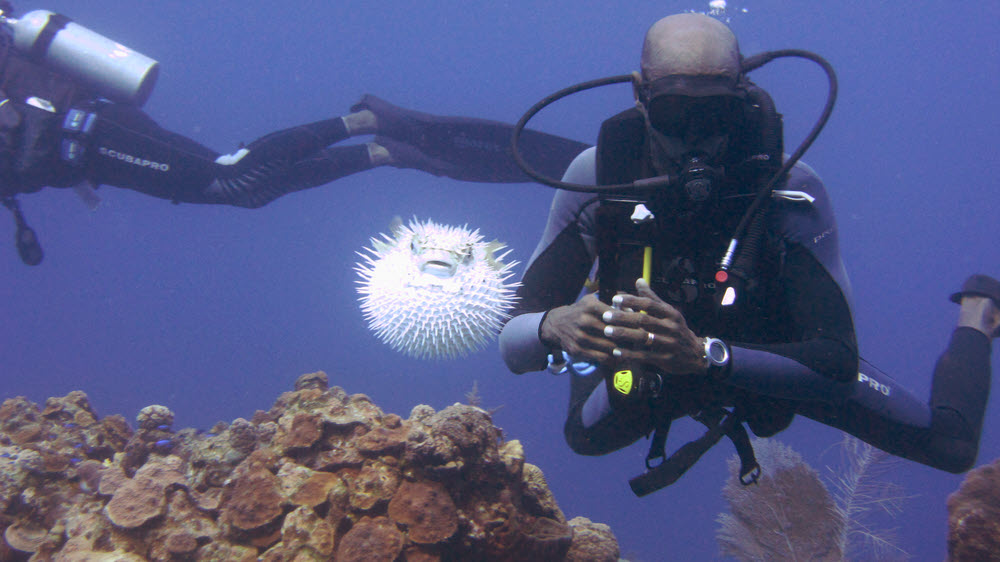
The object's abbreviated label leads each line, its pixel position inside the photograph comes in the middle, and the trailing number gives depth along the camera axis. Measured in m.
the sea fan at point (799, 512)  5.09
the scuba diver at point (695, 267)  2.08
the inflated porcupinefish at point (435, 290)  2.79
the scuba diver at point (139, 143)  6.58
